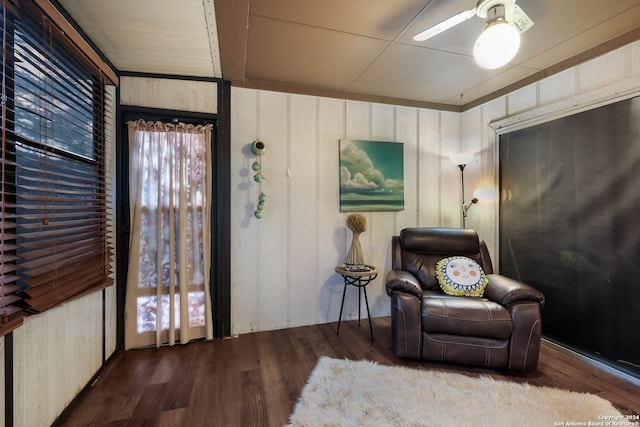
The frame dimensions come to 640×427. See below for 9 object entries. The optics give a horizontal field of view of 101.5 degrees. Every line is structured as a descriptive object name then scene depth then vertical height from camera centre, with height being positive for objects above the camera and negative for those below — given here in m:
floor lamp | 2.76 +0.54
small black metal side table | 2.30 -0.54
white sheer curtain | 2.11 -0.18
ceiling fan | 1.33 +0.95
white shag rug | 1.38 -1.09
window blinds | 1.09 +0.23
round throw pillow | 2.20 -0.55
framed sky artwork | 2.70 +0.40
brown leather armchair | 1.80 -0.79
